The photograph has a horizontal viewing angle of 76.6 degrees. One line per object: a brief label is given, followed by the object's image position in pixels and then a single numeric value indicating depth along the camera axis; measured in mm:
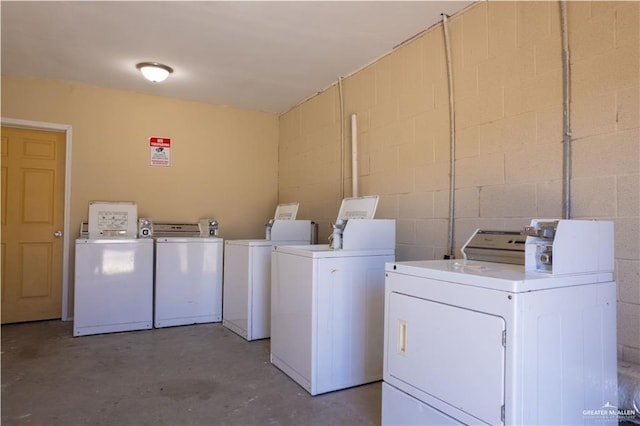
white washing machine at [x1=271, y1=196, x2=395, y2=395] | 2621
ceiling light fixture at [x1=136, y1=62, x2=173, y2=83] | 3863
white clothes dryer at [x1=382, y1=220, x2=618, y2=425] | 1519
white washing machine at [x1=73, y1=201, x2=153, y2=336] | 3891
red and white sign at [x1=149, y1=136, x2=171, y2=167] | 4816
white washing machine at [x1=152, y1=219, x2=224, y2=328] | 4203
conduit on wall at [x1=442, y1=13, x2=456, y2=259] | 2902
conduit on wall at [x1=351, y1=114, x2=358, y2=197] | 3889
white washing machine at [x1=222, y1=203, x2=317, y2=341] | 3756
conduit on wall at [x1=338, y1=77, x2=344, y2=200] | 4188
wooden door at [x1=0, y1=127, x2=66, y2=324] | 4324
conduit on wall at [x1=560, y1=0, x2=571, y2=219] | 2203
